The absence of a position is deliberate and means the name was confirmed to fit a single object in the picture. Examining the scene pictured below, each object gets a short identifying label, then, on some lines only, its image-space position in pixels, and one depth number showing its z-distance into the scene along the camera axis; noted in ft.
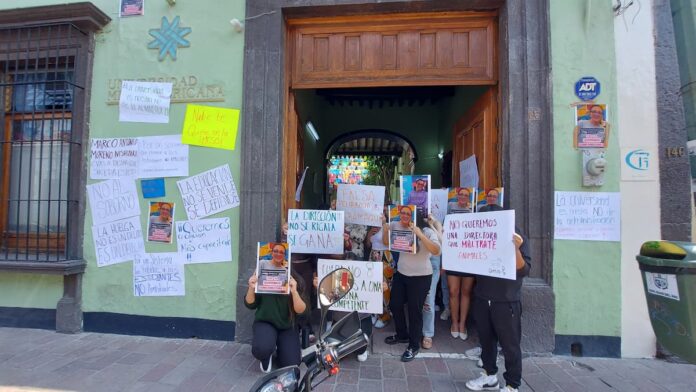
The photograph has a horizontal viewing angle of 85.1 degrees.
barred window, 15.37
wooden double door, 14.71
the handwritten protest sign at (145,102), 15.01
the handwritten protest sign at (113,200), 15.03
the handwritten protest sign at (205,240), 14.44
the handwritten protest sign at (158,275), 14.65
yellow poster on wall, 14.61
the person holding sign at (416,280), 12.75
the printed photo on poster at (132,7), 15.39
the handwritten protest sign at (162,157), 14.80
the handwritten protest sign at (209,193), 14.52
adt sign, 13.32
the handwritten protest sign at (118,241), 14.97
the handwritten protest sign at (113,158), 15.08
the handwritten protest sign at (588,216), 13.07
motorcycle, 5.52
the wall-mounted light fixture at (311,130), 23.21
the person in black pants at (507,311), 9.81
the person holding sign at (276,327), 11.43
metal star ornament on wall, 15.05
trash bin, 6.77
